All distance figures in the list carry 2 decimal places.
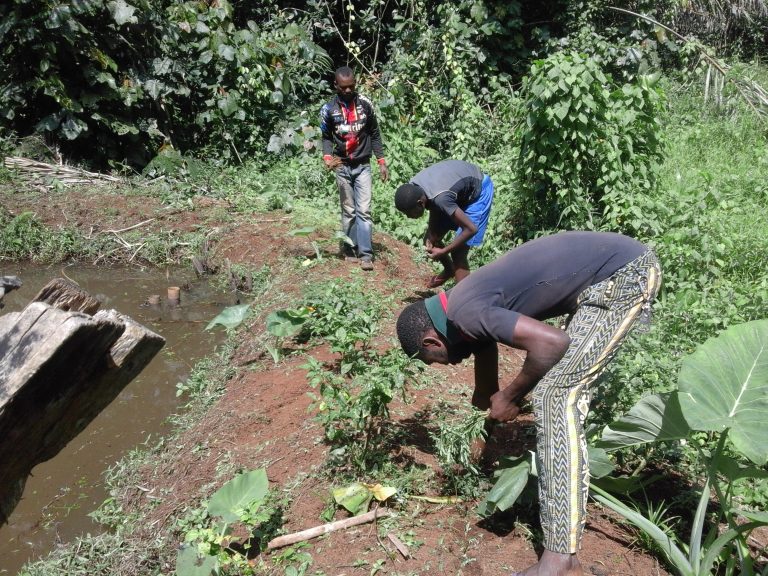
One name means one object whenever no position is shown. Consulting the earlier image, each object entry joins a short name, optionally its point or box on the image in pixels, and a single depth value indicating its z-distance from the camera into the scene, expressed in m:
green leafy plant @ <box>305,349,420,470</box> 3.68
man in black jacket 6.74
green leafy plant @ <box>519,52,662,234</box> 6.73
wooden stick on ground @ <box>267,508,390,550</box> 3.46
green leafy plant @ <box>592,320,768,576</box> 2.75
